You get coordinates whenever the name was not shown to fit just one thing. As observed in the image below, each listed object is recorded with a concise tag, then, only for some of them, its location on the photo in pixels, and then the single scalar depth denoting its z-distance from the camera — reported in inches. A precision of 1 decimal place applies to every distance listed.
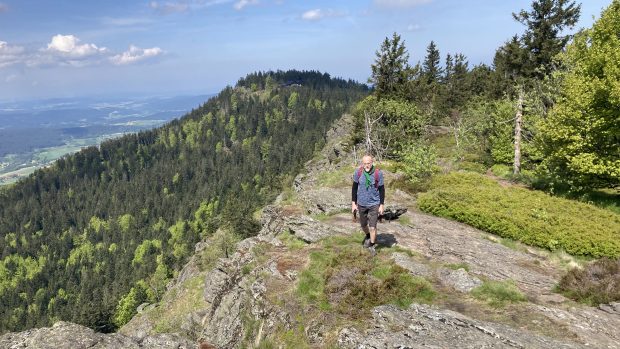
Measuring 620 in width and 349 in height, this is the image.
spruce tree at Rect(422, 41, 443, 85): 3415.6
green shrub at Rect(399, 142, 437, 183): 1031.6
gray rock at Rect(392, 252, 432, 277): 512.1
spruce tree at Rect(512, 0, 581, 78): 1756.9
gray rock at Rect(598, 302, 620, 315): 422.5
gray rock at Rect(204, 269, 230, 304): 1094.6
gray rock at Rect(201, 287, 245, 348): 517.3
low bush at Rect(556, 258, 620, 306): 450.0
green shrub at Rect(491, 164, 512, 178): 1290.2
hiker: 535.2
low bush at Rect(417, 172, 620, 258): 663.8
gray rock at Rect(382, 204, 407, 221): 761.6
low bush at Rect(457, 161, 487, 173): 1398.9
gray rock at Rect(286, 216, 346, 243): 671.8
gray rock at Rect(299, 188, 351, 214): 848.9
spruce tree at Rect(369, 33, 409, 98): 1898.4
